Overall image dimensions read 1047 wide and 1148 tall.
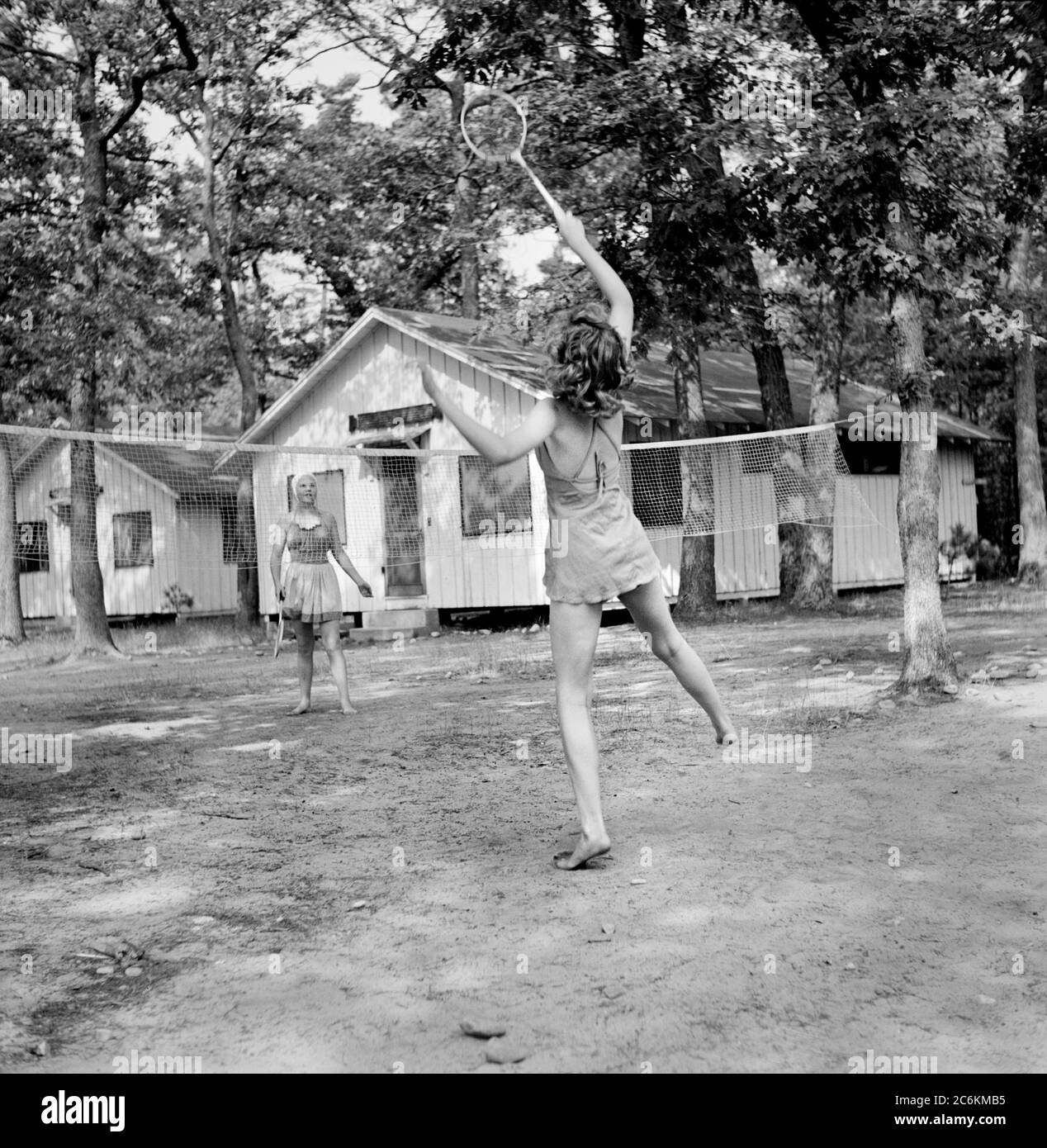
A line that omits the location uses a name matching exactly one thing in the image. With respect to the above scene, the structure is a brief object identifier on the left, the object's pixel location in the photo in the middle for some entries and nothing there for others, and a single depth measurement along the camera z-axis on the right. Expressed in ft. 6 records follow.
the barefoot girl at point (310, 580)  33.58
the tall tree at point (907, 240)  29.91
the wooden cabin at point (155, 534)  98.94
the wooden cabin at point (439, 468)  66.49
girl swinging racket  15.70
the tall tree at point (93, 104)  62.28
